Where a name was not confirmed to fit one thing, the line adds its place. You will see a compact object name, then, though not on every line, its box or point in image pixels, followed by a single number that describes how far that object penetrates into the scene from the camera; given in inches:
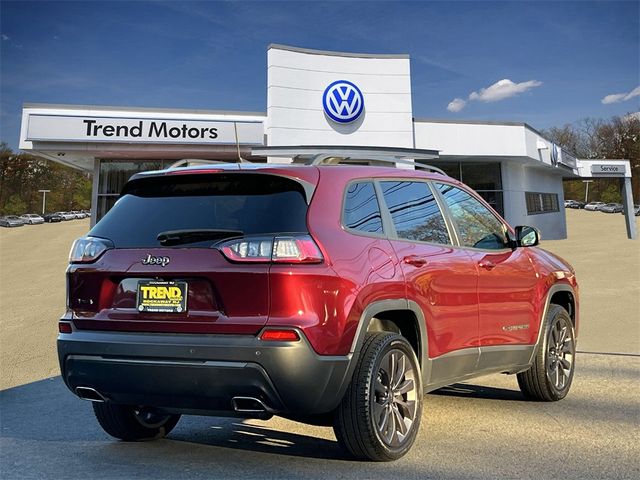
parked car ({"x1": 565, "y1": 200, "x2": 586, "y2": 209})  3499.0
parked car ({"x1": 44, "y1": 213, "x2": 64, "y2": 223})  3113.7
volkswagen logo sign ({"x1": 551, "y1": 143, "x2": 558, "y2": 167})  1346.7
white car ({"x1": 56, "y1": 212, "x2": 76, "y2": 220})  3169.3
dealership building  911.7
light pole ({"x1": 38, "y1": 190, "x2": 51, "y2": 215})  3538.4
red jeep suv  137.8
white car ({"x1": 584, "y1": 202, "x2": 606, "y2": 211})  3331.2
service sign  1574.8
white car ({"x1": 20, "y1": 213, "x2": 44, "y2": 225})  2945.4
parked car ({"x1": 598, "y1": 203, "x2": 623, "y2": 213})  3129.9
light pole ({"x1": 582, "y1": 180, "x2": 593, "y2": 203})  3608.3
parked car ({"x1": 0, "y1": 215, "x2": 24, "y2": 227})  2807.6
